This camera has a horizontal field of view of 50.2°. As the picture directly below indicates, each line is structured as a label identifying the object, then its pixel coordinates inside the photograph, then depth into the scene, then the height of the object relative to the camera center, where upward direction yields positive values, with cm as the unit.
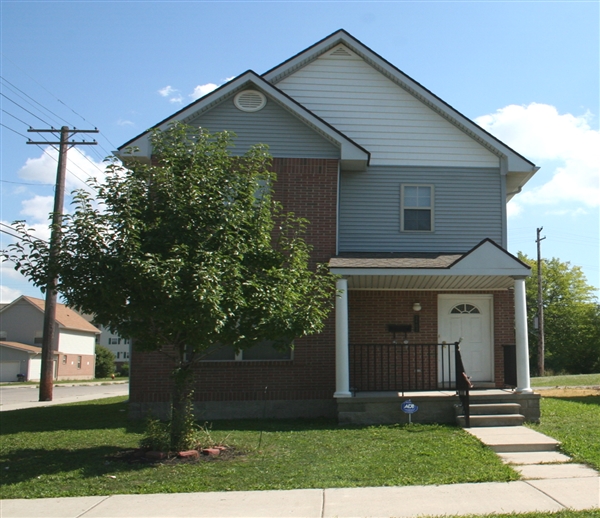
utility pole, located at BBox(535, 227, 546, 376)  4025 +128
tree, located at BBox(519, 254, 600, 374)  5284 +325
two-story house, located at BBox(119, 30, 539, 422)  1267 +257
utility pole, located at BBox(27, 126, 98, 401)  2128 +145
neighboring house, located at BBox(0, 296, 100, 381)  5047 +66
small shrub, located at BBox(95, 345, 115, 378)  6182 -161
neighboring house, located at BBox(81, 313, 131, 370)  7638 +27
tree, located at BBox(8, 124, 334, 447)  841 +119
